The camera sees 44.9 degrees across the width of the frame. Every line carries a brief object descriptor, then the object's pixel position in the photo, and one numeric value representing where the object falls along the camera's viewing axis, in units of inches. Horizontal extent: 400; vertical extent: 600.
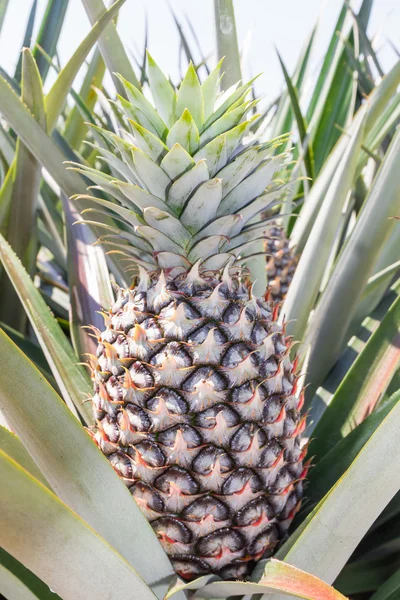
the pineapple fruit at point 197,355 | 25.6
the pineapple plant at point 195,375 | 19.6
